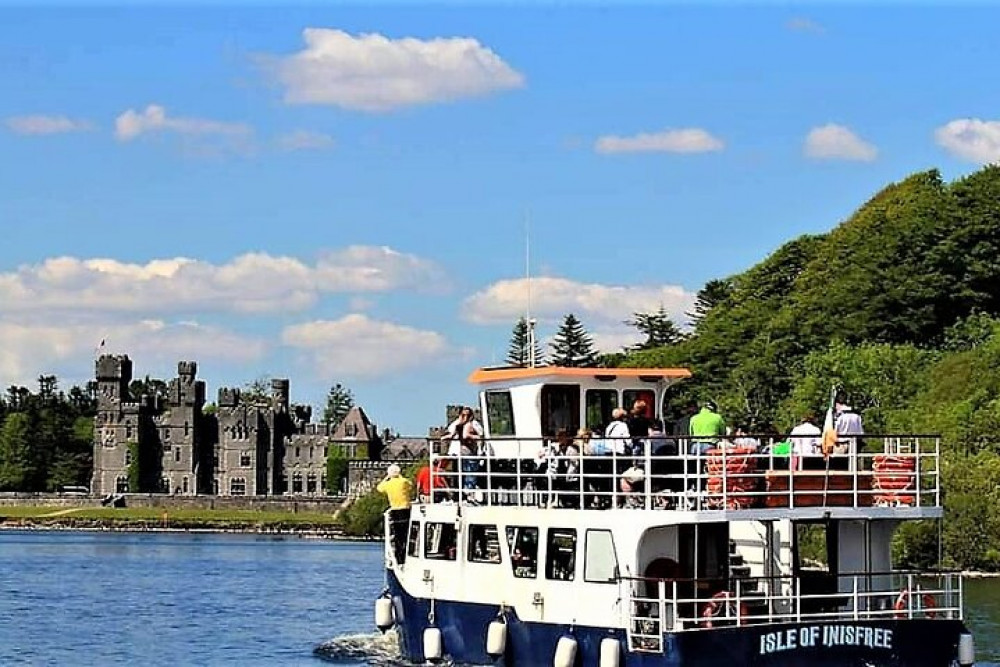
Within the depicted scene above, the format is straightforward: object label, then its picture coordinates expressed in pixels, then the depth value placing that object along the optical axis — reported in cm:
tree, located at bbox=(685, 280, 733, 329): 15275
